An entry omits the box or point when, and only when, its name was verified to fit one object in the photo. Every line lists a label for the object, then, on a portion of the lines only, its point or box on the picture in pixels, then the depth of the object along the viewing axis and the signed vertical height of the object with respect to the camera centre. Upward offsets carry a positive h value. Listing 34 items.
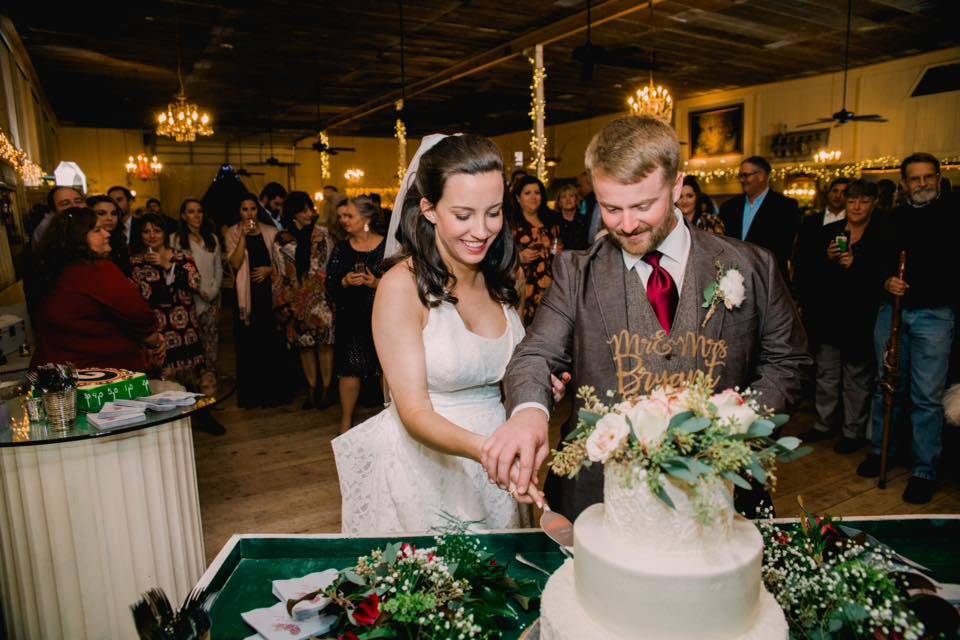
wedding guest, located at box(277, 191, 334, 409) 5.61 -0.44
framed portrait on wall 12.80 +1.88
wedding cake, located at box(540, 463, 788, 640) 0.91 -0.50
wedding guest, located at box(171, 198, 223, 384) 5.41 -0.19
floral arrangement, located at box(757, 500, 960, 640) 1.09 -0.68
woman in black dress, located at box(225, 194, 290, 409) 5.70 -0.56
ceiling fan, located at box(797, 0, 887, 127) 8.51 +1.35
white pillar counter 2.17 -0.96
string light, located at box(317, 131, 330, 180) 15.80 +1.96
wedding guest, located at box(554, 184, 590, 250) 6.08 +0.08
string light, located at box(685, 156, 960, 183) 10.51 +0.89
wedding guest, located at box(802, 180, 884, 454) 4.41 -0.67
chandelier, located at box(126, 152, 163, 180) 15.11 +1.83
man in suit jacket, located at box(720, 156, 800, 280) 5.21 +0.06
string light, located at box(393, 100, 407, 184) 10.61 +1.73
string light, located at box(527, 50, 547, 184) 8.33 +1.53
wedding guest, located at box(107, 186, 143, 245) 7.17 +0.53
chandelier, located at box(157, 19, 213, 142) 7.75 +1.50
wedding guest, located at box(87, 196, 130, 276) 4.48 +0.14
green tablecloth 1.45 -0.76
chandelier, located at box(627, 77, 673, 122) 7.55 +1.53
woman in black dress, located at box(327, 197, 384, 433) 4.79 -0.43
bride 1.70 -0.32
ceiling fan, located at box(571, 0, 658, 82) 5.66 +1.52
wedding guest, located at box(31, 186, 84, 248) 4.68 +0.35
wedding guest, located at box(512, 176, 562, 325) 5.30 -0.09
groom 1.55 -0.24
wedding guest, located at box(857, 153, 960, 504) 3.66 -0.43
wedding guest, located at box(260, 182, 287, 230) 7.91 +0.50
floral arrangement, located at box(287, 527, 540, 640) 1.15 -0.69
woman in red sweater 3.06 -0.24
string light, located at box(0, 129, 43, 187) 5.59 +0.88
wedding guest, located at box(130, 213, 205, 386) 4.64 -0.35
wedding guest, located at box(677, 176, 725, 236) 5.10 +0.12
